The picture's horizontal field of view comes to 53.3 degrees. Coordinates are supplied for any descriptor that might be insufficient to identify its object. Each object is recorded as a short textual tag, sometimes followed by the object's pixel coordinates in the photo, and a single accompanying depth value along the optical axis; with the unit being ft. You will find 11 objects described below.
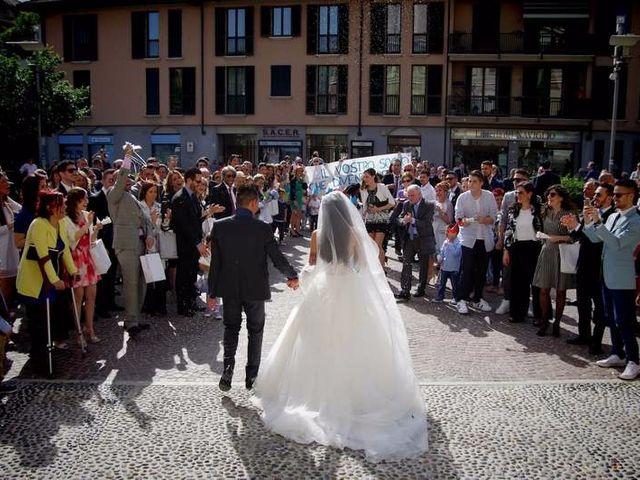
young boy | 33.17
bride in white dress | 16.74
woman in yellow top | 21.43
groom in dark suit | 19.71
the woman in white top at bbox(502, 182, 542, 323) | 28.99
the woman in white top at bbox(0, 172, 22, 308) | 26.27
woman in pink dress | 24.32
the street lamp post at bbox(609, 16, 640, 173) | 49.96
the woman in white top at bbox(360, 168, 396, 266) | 37.29
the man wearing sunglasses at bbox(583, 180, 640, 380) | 21.58
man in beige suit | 26.16
